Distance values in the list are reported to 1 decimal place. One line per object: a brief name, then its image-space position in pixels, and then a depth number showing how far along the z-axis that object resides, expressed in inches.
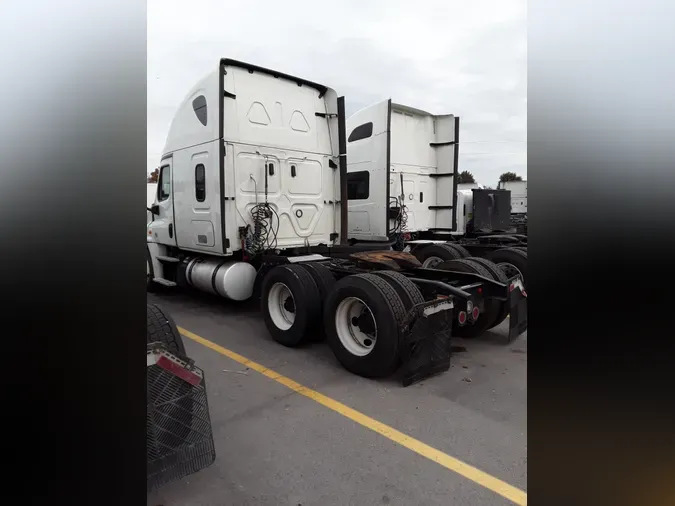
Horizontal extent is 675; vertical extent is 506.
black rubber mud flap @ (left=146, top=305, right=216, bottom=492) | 96.5
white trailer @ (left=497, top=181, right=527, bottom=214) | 856.3
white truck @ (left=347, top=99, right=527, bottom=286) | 343.3
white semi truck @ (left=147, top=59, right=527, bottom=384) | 174.2
